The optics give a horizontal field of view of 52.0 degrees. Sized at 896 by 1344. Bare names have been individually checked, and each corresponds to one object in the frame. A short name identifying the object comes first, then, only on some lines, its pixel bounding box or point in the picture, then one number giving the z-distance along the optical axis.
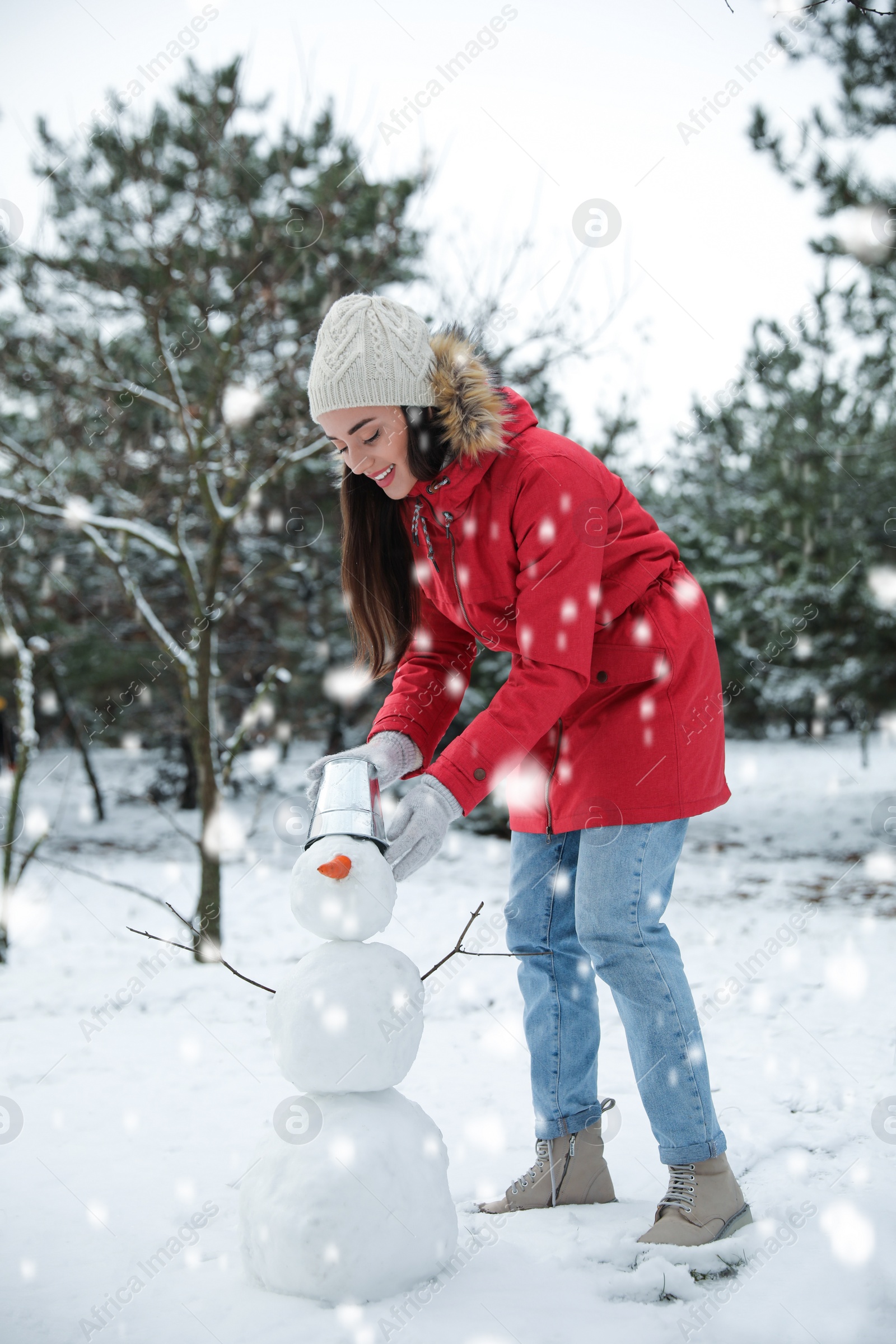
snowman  1.67
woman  1.83
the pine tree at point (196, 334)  5.00
